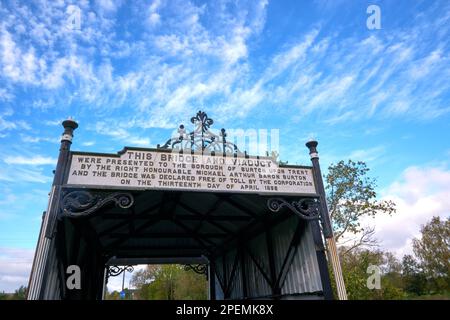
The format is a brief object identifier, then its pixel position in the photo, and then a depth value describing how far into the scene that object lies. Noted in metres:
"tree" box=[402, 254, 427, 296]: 43.41
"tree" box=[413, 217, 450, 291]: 36.09
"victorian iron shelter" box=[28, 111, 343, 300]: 5.92
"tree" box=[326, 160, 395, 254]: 20.97
